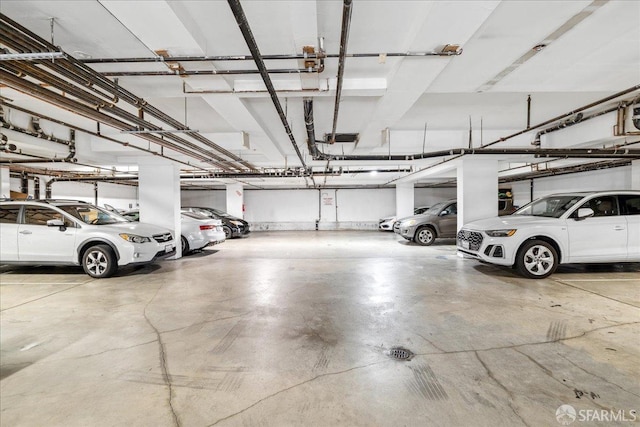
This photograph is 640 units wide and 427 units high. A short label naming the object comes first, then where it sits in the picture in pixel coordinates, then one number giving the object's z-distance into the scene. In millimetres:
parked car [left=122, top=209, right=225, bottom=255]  7590
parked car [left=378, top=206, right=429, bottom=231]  13016
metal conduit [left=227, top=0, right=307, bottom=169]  1726
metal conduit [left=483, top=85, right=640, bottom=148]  3400
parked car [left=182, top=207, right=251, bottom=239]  11144
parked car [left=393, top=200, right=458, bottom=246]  8898
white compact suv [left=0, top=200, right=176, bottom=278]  5023
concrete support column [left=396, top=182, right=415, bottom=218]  13111
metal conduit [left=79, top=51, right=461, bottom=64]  2620
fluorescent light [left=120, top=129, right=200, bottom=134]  4133
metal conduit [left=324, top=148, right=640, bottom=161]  5484
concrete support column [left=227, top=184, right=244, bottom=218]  13812
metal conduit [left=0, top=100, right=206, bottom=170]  3703
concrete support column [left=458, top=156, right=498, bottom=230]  6973
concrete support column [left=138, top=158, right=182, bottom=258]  7117
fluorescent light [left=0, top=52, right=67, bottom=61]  2221
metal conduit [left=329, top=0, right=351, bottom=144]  1802
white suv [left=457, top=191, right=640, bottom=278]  4625
